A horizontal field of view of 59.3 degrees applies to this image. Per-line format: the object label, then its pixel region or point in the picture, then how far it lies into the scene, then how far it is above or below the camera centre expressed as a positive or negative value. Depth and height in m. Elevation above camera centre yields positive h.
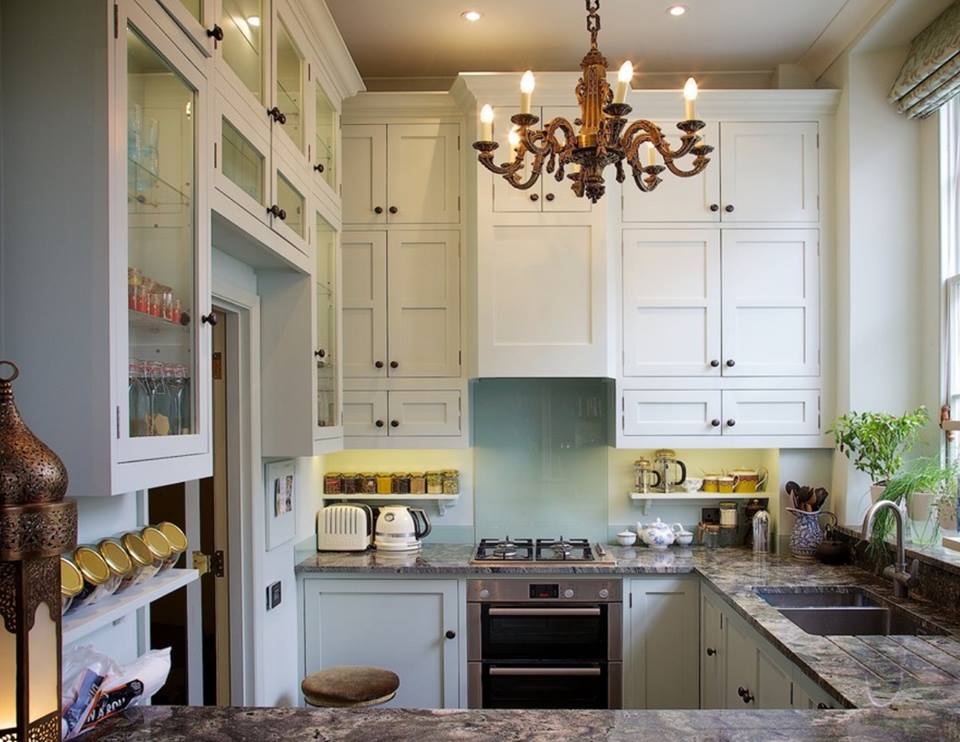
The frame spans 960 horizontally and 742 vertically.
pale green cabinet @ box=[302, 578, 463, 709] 3.59 -1.10
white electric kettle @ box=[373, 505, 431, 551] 3.87 -0.71
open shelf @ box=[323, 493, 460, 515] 4.06 -0.60
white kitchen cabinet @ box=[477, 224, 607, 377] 3.74 +0.31
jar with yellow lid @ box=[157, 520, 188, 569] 2.01 -0.40
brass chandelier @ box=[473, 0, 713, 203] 2.22 +0.65
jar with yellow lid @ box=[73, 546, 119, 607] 1.65 -0.40
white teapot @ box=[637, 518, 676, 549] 3.96 -0.77
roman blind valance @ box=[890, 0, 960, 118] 3.10 +1.16
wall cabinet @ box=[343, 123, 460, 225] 3.92 +0.93
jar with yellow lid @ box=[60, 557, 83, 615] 1.58 -0.39
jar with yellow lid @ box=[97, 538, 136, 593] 1.76 -0.39
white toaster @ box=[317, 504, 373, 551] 3.88 -0.71
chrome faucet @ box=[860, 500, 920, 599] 2.90 -0.70
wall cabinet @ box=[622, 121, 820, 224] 3.82 +0.87
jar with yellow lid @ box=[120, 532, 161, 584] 1.85 -0.40
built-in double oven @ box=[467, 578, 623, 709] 3.56 -1.14
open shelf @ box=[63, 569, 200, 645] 1.56 -0.46
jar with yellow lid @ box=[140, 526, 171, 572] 1.94 -0.39
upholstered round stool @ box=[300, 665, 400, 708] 3.15 -1.19
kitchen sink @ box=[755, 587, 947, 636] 2.88 -0.86
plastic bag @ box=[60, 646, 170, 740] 1.60 -0.63
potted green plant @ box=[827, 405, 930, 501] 3.36 -0.27
